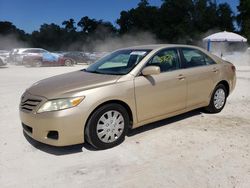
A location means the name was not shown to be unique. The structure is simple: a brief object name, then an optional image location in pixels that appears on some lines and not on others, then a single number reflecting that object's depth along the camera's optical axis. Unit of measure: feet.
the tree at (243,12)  95.99
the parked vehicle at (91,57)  63.91
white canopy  49.85
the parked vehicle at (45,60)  48.71
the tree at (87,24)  148.26
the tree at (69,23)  155.67
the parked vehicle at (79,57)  63.91
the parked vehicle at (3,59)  47.07
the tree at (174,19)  108.24
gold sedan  8.89
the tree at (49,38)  137.30
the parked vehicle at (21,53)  50.92
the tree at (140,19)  122.34
